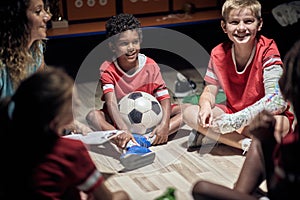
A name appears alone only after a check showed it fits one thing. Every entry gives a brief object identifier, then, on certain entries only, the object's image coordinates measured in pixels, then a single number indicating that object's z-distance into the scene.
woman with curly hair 2.39
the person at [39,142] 1.74
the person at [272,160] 1.73
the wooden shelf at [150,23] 3.84
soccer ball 2.88
